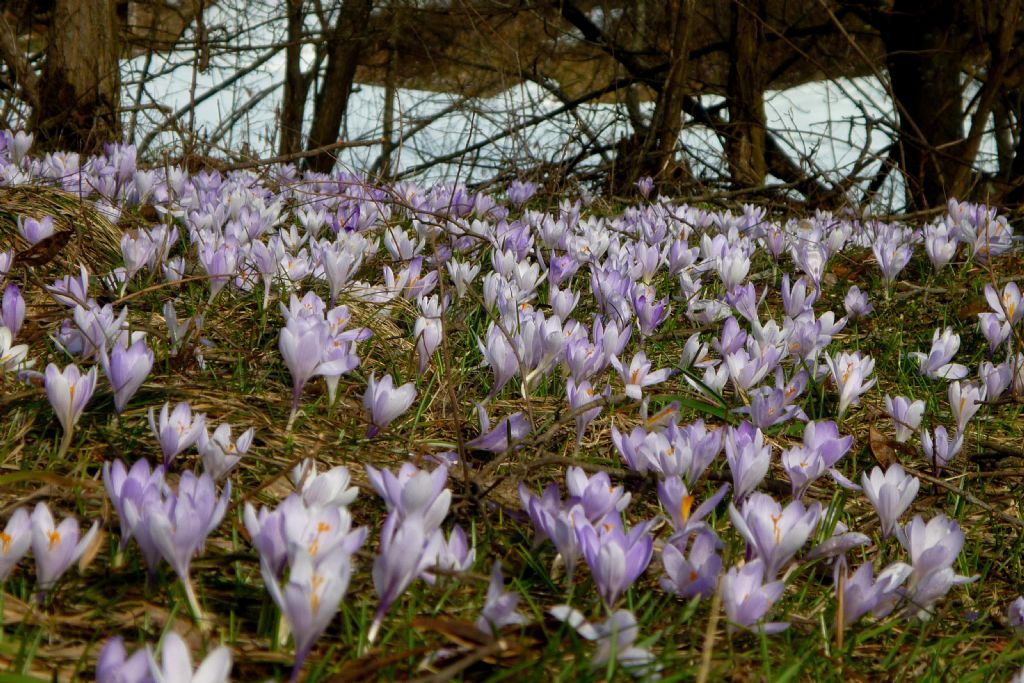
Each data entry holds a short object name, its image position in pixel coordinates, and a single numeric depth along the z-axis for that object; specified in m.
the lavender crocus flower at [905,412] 1.38
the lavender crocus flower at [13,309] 1.26
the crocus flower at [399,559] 0.99
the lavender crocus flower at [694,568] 1.05
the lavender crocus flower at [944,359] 1.53
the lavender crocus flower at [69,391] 1.14
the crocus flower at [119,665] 0.91
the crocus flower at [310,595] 0.95
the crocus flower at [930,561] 1.09
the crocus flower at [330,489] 1.07
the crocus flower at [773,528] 1.07
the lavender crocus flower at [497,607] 1.01
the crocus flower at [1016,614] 1.15
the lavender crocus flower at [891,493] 1.16
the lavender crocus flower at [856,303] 1.69
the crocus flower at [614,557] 1.03
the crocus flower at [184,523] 1.00
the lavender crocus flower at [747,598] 1.03
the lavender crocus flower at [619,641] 0.99
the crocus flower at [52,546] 1.01
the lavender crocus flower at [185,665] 0.91
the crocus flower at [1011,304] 1.59
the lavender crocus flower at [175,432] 1.13
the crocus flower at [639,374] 1.34
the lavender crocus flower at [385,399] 1.22
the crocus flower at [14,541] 1.01
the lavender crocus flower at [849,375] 1.41
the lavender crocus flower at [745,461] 1.17
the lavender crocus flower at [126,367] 1.17
